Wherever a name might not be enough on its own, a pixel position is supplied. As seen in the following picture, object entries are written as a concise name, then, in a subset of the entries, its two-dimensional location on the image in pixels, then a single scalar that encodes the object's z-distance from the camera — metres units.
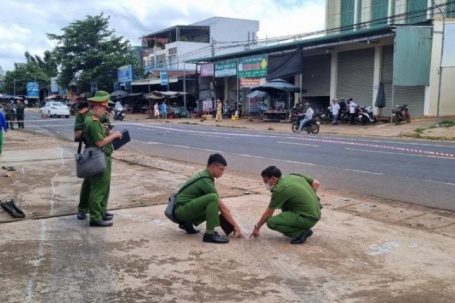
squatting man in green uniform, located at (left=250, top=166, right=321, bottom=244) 5.30
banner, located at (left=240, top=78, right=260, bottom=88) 37.09
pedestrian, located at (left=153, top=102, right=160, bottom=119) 41.44
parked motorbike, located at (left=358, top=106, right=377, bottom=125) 26.96
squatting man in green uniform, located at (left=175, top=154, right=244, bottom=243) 5.31
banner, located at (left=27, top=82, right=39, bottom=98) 76.69
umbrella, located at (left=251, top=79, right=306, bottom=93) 32.75
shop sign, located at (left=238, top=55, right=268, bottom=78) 36.06
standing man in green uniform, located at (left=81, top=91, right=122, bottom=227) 5.72
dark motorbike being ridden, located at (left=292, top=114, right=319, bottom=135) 23.72
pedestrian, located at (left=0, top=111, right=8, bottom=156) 14.44
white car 42.84
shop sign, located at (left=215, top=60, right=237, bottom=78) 39.28
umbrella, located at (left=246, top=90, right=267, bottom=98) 34.34
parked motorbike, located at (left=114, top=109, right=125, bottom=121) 38.00
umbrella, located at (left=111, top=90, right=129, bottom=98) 50.78
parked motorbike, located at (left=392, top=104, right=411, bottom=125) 25.59
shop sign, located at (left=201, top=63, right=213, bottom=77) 43.03
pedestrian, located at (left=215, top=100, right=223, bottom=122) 37.44
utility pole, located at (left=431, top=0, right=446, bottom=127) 23.11
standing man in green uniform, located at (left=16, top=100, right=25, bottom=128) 29.36
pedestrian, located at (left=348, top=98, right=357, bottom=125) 27.67
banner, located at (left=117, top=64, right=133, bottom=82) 51.25
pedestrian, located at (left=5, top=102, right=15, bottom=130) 28.66
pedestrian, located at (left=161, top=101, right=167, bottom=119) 41.96
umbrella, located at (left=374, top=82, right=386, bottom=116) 27.61
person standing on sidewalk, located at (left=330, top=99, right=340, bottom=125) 28.69
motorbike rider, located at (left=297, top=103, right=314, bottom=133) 23.61
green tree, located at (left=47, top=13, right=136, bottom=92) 55.12
